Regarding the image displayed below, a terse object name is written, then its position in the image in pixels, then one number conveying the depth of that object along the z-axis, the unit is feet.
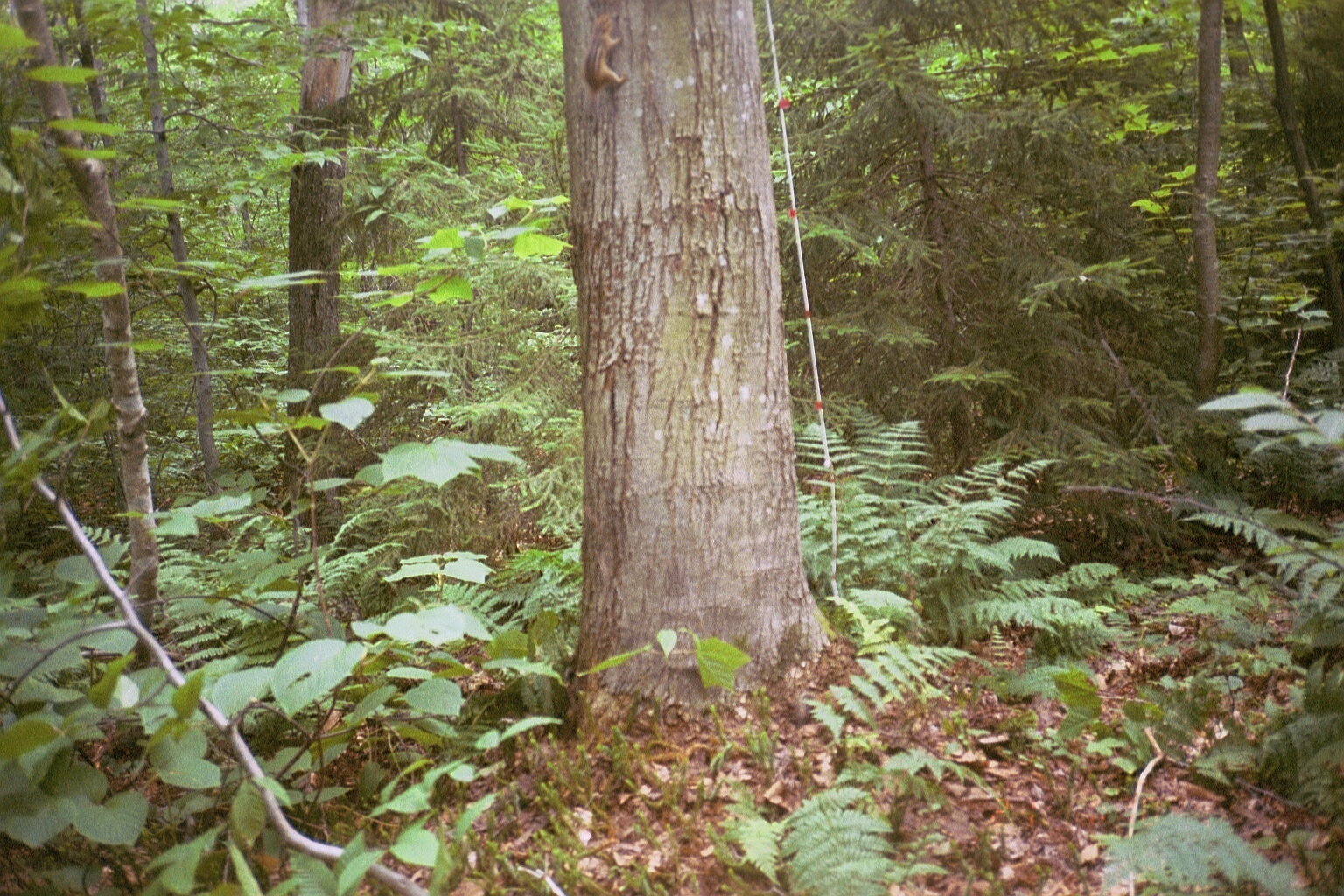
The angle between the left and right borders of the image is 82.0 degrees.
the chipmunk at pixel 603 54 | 9.30
